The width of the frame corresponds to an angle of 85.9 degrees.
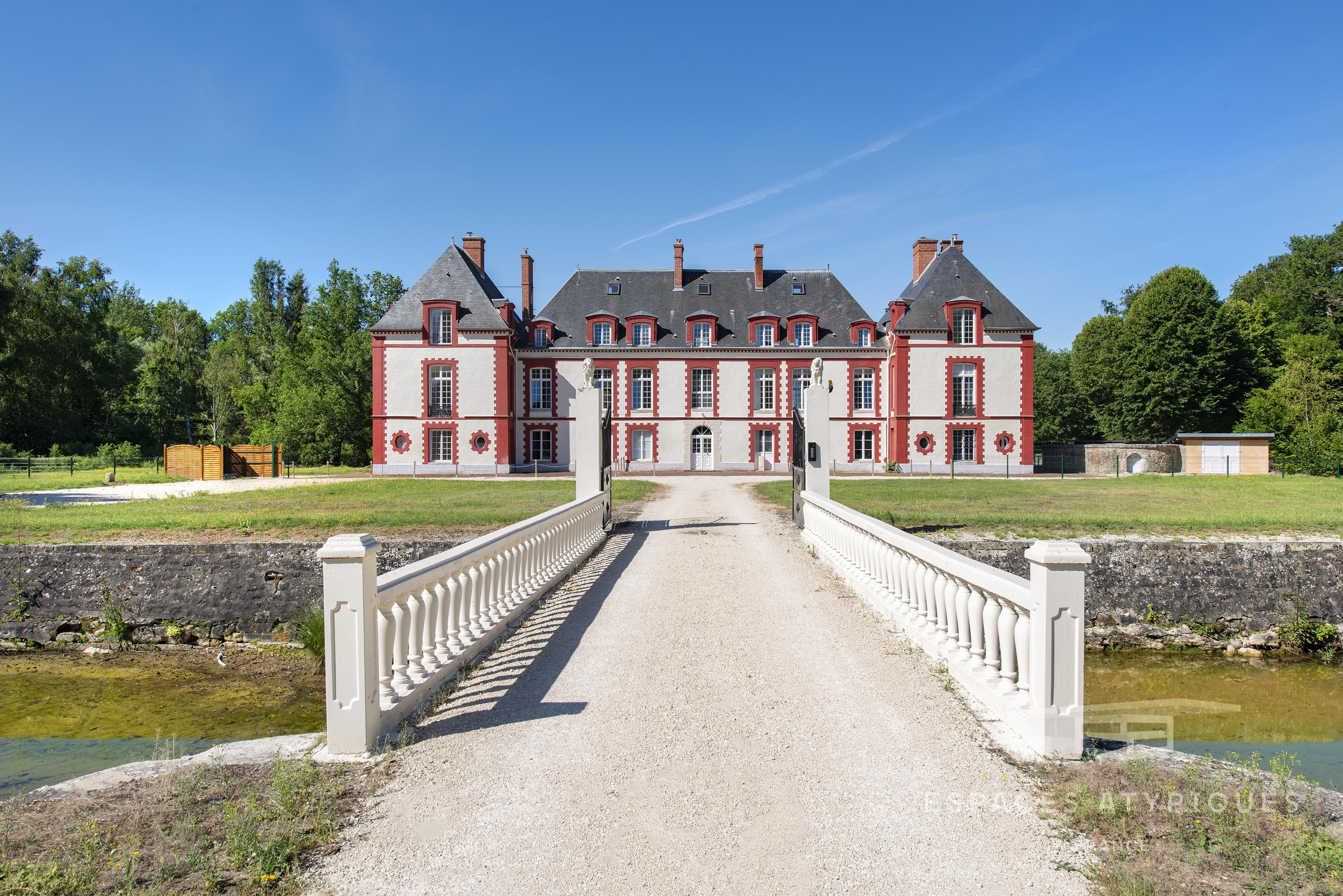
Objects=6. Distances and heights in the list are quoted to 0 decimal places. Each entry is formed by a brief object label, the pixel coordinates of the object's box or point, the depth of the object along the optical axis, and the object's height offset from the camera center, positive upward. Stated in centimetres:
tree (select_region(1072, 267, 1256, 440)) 4116 +484
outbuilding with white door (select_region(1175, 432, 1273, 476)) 3166 -39
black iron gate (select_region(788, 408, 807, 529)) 1321 -30
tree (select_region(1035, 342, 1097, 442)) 5694 +284
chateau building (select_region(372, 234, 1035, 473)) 3572 +409
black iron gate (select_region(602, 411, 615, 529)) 1377 -21
